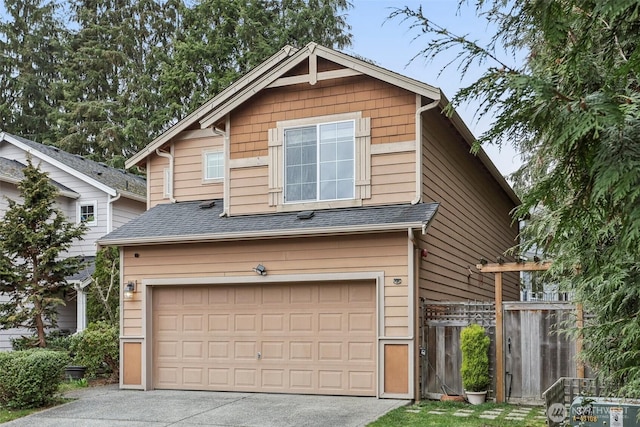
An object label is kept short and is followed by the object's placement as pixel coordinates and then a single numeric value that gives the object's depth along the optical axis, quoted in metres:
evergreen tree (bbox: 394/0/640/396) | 2.59
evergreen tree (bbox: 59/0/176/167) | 29.84
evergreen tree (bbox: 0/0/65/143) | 32.38
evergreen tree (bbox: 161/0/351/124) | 28.44
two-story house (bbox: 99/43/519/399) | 10.78
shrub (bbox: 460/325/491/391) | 10.30
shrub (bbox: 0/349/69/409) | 10.41
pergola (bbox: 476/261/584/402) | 10.45
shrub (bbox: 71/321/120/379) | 13.18
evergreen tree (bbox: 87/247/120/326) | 15.88
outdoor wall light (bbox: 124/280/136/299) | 12.46
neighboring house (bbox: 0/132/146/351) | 19.27
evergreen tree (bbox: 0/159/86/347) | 14.12
